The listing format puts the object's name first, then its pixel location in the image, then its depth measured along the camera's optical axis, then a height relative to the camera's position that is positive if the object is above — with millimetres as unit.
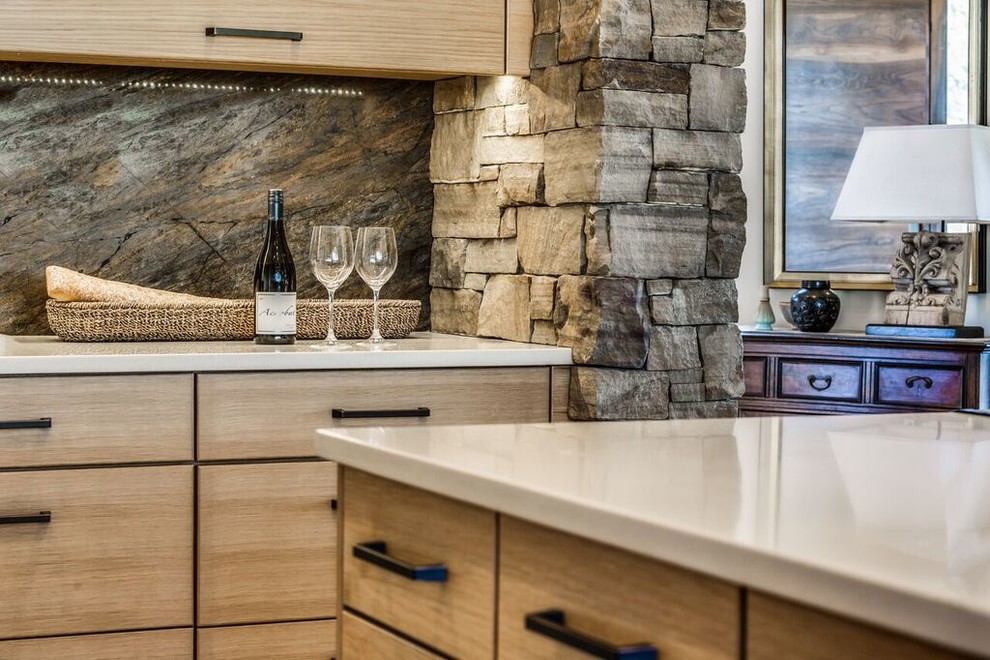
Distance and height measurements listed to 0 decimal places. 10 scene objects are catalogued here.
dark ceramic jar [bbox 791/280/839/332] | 4121 +25
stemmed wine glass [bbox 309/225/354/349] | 2768 +118
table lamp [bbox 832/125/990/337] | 3619 +323
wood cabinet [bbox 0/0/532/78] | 2602 +569
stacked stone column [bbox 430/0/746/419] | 2676 +237
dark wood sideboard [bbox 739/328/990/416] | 3564 -165
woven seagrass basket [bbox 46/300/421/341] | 2727 -28
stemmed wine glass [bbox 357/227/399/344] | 2820 +118
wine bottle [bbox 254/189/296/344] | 2707 +46
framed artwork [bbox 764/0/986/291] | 4152 +724
